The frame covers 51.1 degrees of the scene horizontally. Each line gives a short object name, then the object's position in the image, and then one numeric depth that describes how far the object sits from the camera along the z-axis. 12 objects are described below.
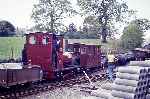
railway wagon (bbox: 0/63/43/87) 7.60
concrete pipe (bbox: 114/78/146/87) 6.00
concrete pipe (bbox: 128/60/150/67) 6.70
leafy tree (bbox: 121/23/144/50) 23.70
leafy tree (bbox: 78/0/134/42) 26.59
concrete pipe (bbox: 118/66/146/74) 6.11
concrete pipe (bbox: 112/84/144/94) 5.94
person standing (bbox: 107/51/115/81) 9.97
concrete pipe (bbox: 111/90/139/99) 5.90
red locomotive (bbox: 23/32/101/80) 9.59
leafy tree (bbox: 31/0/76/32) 24.99
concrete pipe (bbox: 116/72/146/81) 6.05
